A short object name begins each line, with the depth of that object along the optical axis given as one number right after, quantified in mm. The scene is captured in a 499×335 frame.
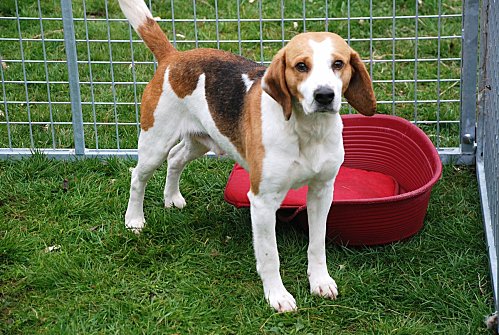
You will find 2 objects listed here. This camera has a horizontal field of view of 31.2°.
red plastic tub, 4676
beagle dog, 3793
